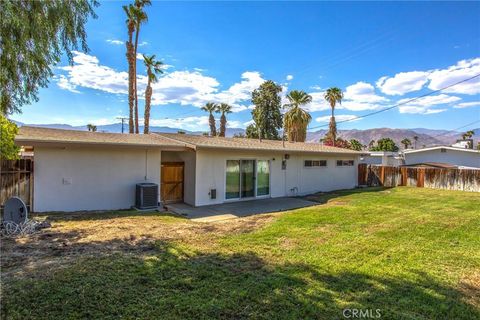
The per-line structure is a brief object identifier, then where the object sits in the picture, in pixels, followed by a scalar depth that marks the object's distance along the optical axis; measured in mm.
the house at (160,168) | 9070
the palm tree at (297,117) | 27641
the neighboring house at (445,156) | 25078
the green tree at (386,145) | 44875
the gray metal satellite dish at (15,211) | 6750
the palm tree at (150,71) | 24734
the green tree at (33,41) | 4957
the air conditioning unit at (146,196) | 10086
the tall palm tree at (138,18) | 22109
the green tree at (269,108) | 32844
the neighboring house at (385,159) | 26628
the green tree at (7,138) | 6053
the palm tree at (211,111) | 41184
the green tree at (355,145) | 37550
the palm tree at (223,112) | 40969
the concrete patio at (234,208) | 9500
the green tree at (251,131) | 35000
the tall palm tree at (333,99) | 32000
